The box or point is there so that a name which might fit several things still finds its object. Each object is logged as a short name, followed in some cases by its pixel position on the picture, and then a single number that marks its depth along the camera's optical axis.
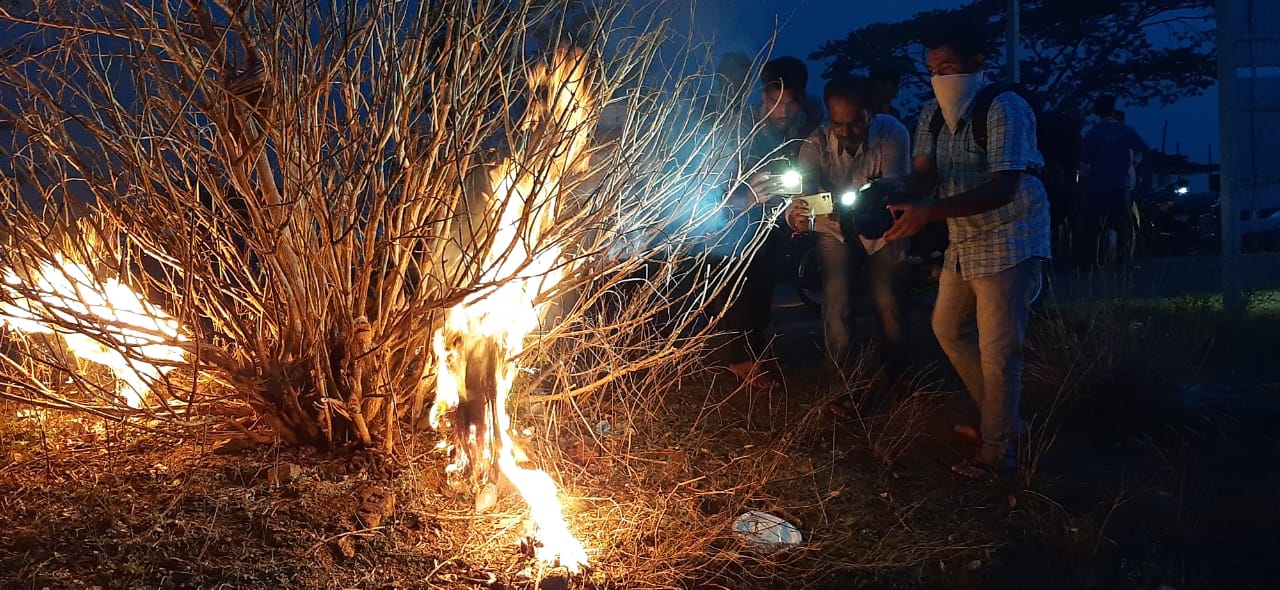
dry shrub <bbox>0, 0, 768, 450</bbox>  3.08
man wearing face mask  3.69
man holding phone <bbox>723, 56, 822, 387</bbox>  5.01
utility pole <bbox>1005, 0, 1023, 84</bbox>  11.66
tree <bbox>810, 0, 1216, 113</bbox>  21.64
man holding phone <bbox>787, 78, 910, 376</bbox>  4.93
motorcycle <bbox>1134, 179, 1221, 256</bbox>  13.48
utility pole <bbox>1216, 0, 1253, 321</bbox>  6.61
